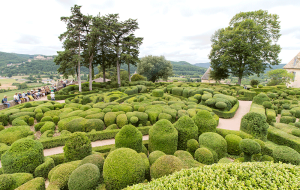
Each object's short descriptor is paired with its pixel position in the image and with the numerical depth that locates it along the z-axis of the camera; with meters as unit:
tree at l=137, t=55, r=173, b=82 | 41.17
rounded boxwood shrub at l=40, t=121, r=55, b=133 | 9.54
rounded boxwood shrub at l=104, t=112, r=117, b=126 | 10.51
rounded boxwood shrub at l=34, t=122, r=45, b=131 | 10.03
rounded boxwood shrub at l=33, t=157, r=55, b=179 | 5.52
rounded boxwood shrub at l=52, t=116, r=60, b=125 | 11.01
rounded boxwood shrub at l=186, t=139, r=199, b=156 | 6.89
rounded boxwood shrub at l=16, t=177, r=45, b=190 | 4.38
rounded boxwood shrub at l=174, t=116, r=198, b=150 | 7.33
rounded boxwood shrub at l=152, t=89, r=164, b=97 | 18.64
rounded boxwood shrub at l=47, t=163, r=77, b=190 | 4.41
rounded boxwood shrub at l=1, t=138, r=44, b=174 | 5.35
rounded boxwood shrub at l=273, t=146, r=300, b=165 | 5.24
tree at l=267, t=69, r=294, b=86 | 27.62
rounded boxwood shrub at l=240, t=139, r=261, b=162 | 5.61
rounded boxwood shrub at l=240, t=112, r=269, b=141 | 8.00
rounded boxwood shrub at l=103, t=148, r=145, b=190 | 4.31
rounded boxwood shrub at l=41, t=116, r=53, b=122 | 10.75
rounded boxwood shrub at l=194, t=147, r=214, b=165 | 5.87
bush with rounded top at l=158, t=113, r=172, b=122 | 10.95
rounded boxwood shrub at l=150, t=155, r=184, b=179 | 4.33
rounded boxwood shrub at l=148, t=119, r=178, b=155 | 6.64
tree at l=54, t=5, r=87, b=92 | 20.98
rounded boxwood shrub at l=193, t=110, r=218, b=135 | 8.19
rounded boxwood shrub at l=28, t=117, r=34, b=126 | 10.85
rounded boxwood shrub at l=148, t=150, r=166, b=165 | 5.55
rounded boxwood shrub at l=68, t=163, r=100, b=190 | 4.15
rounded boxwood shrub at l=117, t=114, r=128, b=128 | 10.28
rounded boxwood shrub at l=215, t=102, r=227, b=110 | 14.13
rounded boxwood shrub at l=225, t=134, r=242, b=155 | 7.34
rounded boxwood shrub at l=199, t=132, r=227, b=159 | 6.80
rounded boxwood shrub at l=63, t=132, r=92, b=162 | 5.79
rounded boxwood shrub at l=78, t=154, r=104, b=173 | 4.98
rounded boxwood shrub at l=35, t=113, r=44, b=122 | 11.37
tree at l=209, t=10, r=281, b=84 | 26.07
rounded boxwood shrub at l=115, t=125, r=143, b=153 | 5.98
